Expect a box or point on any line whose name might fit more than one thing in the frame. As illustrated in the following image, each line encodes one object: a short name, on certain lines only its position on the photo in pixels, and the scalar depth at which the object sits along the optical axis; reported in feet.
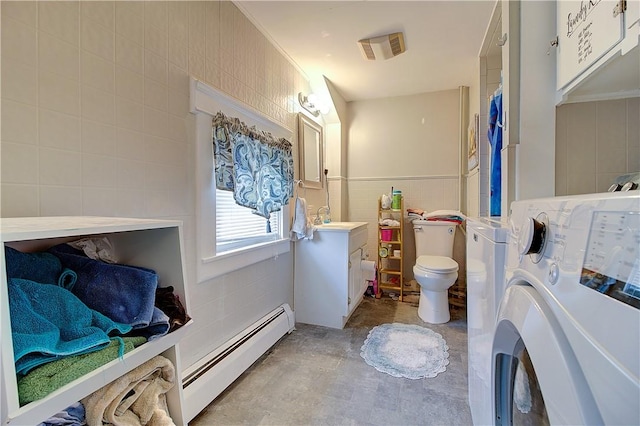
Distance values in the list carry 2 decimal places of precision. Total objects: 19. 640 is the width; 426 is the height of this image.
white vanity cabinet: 7.41
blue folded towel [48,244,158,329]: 2.16
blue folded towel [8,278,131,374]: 1.58
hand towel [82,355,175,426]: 1.96
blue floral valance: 4.96
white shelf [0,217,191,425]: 1.42
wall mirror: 8.29
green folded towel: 1.54
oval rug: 5.54
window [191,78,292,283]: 4.66
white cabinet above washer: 2.24
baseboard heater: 4.30
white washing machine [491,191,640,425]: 0.86
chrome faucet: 8.59
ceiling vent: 6.74
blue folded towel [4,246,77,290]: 2.00
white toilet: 7.43
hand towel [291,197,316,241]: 7.50
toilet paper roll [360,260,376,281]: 8.62
